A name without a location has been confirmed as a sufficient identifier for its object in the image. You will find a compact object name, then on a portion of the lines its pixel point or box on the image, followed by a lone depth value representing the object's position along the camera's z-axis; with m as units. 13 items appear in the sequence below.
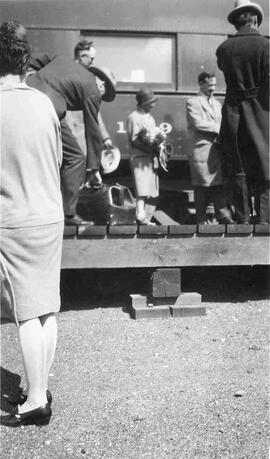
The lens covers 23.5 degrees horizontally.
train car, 6.57
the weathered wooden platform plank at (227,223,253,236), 4.90
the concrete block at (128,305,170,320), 4.77
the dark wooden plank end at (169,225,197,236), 4.83
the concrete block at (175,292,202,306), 4.91
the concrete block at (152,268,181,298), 4.82
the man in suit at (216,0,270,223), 5.04
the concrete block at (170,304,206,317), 4.81
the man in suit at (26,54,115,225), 4.66
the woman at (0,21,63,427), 2.94
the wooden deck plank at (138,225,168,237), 4.79
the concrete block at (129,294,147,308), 4.87
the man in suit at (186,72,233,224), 5.68
